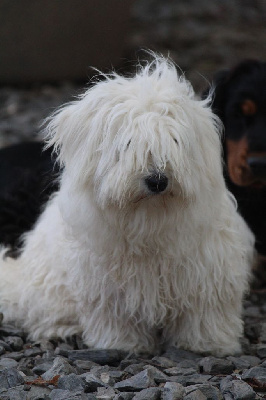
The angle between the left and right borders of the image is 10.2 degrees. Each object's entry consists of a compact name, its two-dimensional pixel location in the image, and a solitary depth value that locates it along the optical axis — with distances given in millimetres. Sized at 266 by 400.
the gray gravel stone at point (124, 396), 5747
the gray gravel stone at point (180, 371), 6408
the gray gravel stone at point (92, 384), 6043
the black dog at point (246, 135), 8622
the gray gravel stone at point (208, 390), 5789
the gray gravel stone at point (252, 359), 6795
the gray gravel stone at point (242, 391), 5728
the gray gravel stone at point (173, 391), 5709
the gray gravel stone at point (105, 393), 5793
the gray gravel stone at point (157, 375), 6181
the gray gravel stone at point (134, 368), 6480
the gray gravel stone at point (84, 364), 6649
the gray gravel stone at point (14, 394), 5728
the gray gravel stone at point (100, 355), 6887
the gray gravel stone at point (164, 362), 6684
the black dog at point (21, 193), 8768
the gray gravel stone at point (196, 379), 6112
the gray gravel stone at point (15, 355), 6910
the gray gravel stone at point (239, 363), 6682
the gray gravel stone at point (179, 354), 6906
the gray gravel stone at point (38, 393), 5763
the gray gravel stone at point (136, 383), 5988
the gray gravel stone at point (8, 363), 6602
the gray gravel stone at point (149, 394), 5720
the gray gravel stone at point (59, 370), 6281
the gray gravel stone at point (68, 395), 5632
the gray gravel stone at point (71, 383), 5987
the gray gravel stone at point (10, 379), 6096
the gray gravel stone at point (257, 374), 6100
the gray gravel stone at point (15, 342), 7244
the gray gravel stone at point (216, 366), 6568
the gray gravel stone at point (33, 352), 7018
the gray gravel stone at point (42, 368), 6515
